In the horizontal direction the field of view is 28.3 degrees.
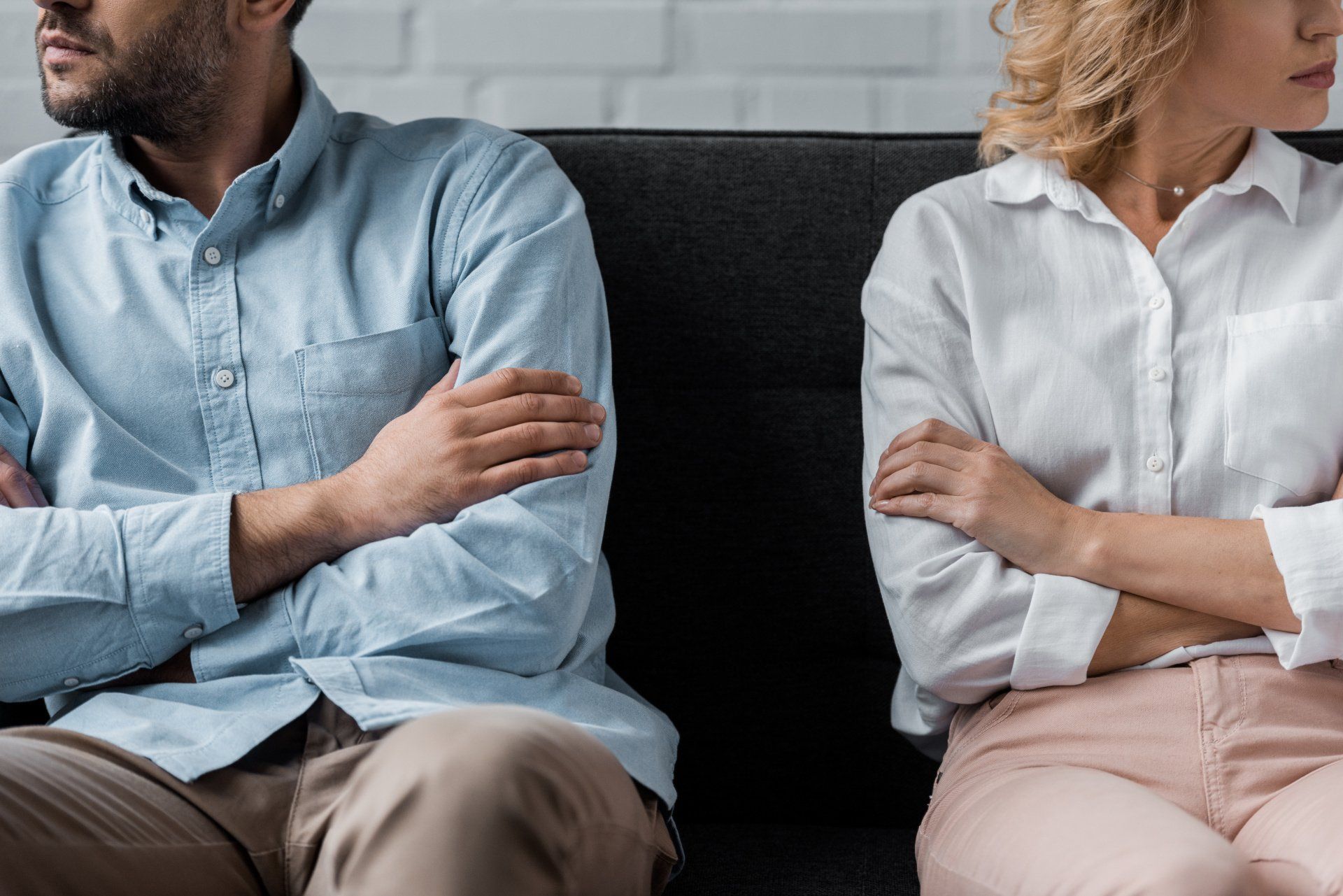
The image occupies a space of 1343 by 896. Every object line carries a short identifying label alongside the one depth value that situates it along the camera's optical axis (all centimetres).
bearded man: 164
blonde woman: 173
